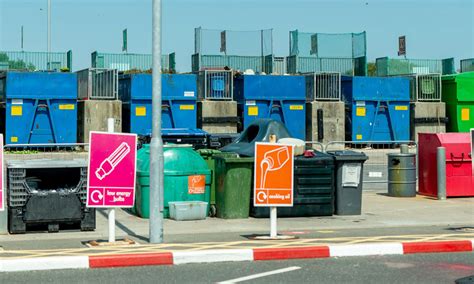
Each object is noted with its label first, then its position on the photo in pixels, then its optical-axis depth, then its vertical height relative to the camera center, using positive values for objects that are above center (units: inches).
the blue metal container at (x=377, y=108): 1189.7 +75.4
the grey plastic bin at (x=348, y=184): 564.7 -21.1
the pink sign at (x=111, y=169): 404.8 -7.0
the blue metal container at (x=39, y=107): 1033.5 +67.9
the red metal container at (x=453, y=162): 673.6 -5.8
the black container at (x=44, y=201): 450.3 -26.8
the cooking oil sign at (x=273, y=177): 438.0 -12.2
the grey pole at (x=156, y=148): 408.8 +4.4
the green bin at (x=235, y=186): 529.7 -21.0
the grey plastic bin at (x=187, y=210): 520.1 -37.1
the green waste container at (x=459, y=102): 1189.7 +85.7
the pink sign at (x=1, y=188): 400.2 -16.5
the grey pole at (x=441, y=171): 658.2 -13.5
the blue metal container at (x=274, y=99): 1135.0 +85.5
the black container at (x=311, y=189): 541.0 -24.2
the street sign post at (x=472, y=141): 468.5 +8.6
